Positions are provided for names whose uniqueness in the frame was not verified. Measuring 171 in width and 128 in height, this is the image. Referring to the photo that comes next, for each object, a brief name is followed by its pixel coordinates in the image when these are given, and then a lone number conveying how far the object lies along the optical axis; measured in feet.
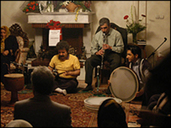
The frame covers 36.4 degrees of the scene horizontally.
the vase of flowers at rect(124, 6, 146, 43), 18.88
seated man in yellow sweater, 14.12
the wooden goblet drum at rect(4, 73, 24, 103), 11.91
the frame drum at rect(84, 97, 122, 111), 10.11
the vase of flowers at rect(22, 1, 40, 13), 19.36
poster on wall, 18.56
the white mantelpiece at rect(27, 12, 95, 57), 19.11
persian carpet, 9.82
